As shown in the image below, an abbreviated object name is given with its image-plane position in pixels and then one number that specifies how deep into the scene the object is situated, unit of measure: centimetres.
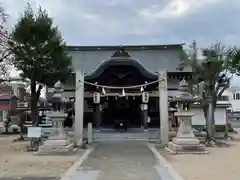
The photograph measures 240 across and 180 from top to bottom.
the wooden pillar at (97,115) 1469
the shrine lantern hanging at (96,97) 1370
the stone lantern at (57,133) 858
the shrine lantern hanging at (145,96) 1359
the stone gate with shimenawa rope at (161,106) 1088
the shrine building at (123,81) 1401
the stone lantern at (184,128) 862
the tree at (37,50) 1014
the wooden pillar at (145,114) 1463
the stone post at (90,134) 1198
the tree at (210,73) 1171
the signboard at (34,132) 898
